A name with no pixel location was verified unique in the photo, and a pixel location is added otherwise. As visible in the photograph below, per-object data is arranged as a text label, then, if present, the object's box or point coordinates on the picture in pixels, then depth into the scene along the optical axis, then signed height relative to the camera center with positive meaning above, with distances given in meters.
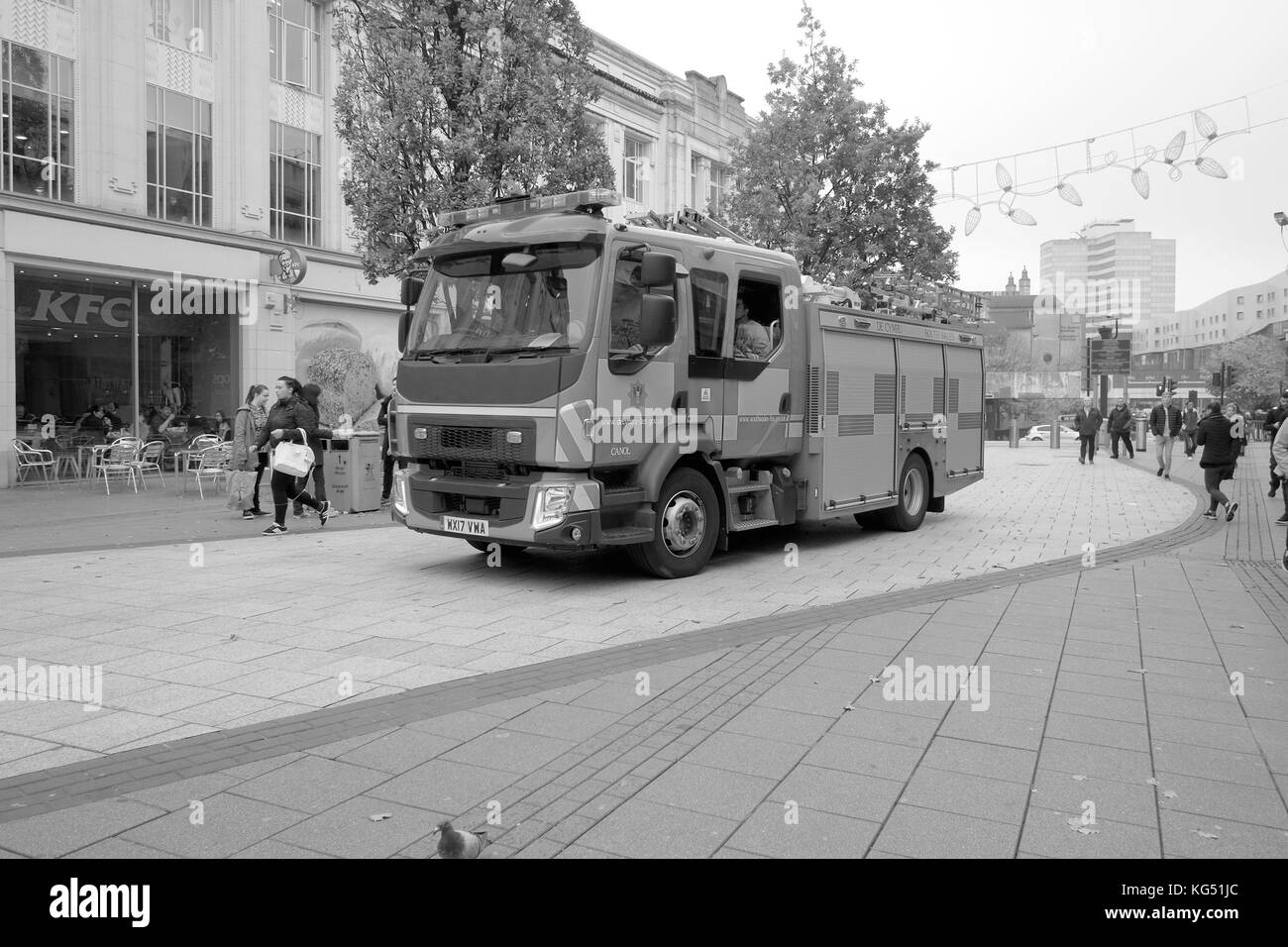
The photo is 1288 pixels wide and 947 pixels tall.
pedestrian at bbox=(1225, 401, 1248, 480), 14.97 +0.08
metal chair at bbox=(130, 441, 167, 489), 17.03 -0.38
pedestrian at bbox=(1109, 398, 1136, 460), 30.83 +0.22
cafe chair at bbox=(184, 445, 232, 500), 15.79 -0.48
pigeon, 3.13 -1.28
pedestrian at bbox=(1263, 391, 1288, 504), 18.61 +0.37
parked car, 53.59 +0.02
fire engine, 7.86 +0.39
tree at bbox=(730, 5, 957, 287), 22.69 +5.53
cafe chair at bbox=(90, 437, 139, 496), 16.00 -0.46
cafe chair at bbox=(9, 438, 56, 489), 16.94 -0.47
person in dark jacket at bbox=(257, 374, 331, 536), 11.58 -0.01
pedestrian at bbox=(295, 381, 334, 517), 13.09 -0.23
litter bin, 13.88 -0.56
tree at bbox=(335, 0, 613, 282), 14.62 +4.73
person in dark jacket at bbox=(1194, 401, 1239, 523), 14.70 -0.30
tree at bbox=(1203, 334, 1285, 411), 70.88 +4.76
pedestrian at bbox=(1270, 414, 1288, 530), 9.91 -0.18
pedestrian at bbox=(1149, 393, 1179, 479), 23.23 +0.08
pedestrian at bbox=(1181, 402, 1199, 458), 35.78 +0.34
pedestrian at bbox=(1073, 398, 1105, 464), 28.27 +0.15
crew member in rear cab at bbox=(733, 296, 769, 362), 9.39 +0.90
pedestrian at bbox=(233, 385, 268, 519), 13.28 -0.07
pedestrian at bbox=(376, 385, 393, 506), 14.25 -0.35
